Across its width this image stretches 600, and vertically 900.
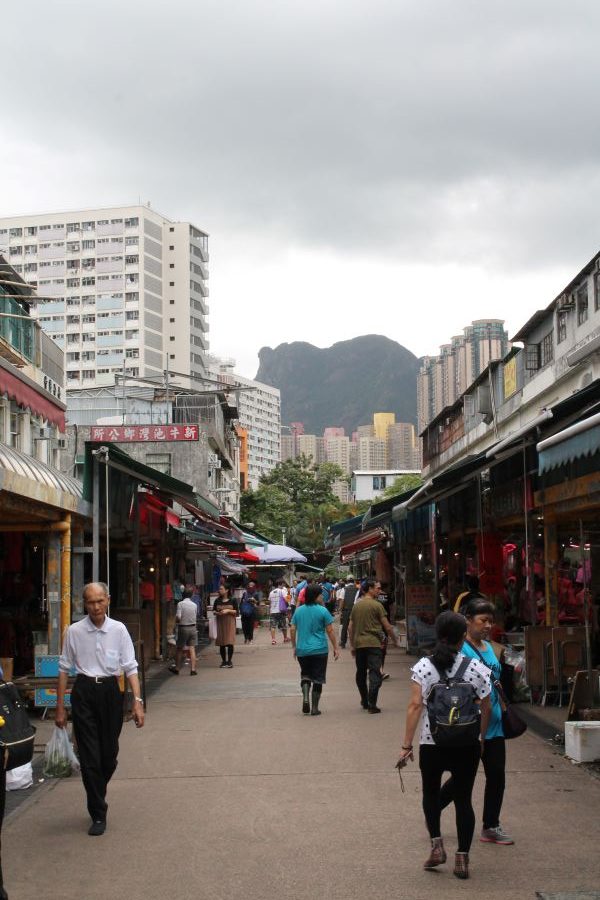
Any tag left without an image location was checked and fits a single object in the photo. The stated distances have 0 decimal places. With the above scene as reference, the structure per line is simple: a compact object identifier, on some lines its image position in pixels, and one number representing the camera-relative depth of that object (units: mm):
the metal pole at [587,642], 9853
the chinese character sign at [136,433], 41031
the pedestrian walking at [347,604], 24395
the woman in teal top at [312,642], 13010
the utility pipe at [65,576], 13088
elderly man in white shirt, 7199
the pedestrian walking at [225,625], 20438
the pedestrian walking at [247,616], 30875
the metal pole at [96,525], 12398
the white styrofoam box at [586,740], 9039
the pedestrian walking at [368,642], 12945
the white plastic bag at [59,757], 8664
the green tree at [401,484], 98000
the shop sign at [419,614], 21109
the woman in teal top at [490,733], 6453
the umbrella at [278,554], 33219
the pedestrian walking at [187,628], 18812
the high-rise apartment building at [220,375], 173338
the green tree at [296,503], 77750
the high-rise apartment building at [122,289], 118375
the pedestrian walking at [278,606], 32906
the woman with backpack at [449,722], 5793
